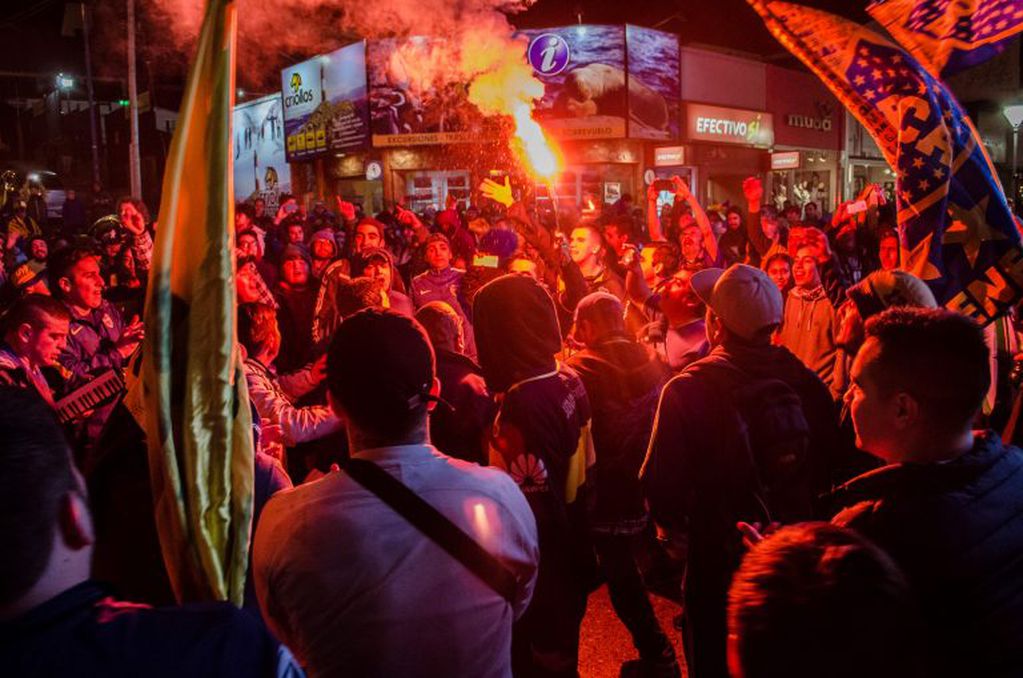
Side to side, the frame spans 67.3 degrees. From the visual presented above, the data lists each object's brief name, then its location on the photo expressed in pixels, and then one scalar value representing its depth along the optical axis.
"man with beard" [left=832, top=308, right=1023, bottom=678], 1.68
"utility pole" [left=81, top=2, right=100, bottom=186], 24.72
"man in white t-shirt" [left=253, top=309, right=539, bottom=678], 1.89
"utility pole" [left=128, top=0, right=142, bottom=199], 18.52
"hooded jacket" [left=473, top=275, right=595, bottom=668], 3.39
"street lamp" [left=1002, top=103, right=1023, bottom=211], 19.06
